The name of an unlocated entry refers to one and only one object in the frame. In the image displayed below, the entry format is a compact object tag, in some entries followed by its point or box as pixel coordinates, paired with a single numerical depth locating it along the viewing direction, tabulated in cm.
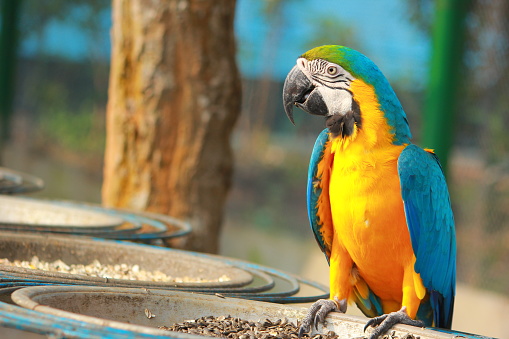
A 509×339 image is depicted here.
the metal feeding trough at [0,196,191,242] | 458
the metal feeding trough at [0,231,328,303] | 375
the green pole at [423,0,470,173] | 779
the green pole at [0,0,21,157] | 1052
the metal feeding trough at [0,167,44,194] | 582
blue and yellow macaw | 364
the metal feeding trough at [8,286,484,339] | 263
